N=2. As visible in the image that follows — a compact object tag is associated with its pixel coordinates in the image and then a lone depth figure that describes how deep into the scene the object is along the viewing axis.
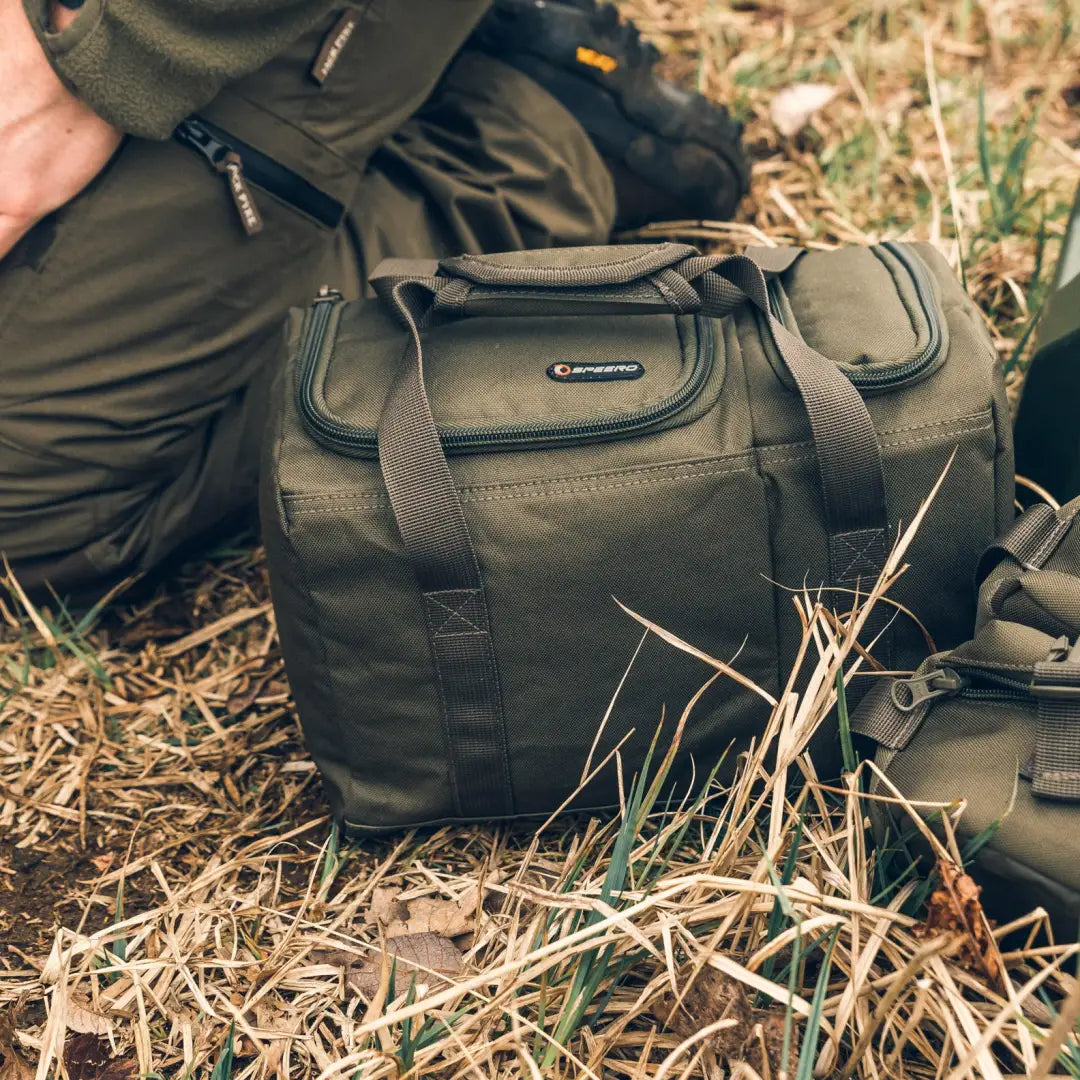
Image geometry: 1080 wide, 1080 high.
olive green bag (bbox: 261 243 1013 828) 1.38
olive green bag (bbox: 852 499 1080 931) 1.17
